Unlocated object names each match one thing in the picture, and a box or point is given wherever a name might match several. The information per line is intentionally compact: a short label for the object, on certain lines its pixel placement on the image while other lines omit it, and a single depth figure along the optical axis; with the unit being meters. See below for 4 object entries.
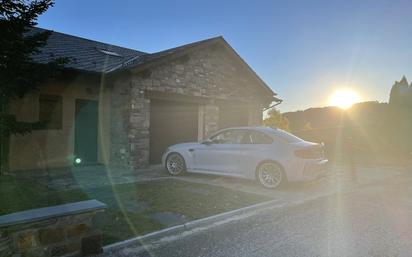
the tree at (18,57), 6.73
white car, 8.09
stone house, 10.51
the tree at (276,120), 27.07
